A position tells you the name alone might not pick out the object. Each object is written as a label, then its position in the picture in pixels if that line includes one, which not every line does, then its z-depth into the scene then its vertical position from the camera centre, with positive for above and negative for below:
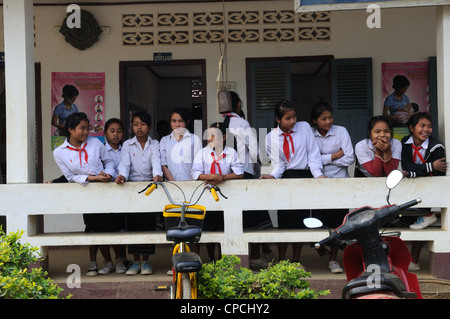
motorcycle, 2.73 -0.63
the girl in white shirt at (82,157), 5.32 -0.03
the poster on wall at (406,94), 7.13 +0.70
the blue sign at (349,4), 5.00 +1.35
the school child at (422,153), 5.07 -0.06
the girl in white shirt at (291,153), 5.40 -0.04
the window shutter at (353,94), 7.18 +0.73
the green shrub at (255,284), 3.58 -0.91
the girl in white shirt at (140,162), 5.54 -0.10
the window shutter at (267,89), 7.23 +0.83
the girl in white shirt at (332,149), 5.43 -0.01
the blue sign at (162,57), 7.23 +1.29
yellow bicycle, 3.38 -0.60
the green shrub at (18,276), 2.90 -0.69
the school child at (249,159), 5.71 -0.10
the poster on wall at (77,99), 7.27 +0.75
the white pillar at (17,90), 5.29 +0.64
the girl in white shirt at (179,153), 5.66 -0.02
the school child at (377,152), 5.13 -0.05
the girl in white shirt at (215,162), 5.43 -0.12
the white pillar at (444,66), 5.17 +0.78
